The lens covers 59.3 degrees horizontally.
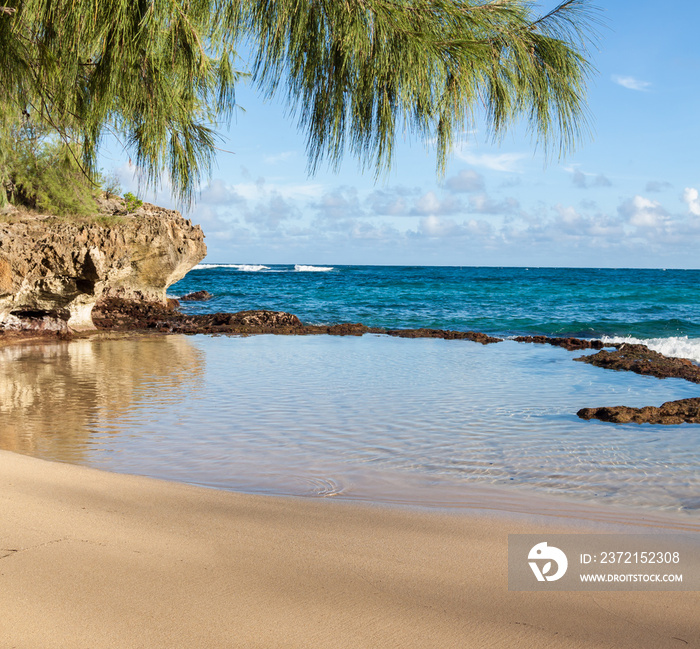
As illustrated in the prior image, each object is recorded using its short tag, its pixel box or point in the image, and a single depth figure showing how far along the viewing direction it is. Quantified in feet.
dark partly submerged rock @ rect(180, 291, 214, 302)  96.23
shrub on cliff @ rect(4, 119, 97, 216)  45.87
